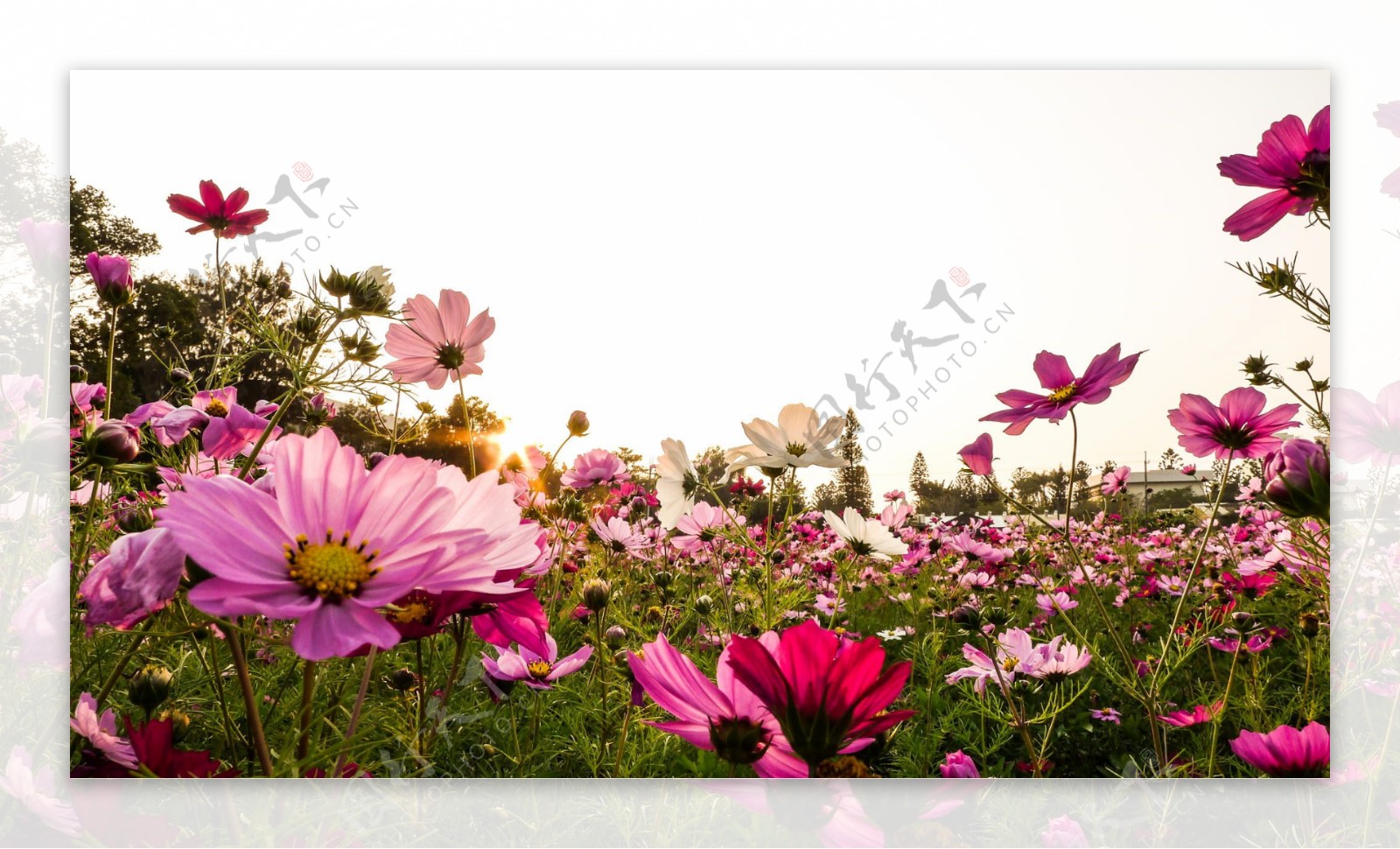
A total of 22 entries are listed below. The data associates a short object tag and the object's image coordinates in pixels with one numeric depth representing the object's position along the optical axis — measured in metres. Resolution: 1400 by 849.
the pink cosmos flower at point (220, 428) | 0.76
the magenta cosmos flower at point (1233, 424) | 1.02
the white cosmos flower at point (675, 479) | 1.12
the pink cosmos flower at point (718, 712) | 0.42
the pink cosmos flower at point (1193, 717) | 1.06
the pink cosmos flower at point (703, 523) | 1.18
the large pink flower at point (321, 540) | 0.39
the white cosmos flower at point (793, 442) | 0.97
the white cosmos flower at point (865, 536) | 1.13
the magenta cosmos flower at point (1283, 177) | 0.86
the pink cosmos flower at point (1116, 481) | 1.22
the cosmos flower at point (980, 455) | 1.11
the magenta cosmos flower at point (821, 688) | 0.40
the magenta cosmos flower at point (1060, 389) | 1.00
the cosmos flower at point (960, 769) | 0.81
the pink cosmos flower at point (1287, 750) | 1.00
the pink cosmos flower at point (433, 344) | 0.96
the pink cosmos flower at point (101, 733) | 0.59
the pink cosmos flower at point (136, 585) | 0.38
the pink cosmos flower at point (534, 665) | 0.90
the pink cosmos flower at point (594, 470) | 1.17
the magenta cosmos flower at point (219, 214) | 1.15
